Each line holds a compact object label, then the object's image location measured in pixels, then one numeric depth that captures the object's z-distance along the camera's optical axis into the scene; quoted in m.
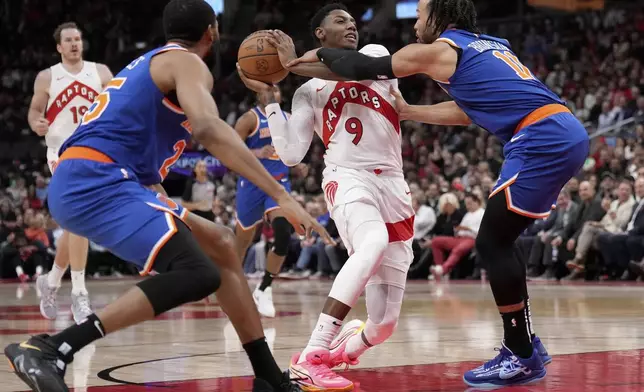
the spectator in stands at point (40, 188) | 21.88
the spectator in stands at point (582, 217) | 14.64
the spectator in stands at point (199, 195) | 14.76
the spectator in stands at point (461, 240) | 15.80
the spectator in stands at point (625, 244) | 13.70
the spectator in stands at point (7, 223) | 18.44
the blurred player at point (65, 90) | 8.59
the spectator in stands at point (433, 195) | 17.11
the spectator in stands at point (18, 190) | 22.38
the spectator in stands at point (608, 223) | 14.20
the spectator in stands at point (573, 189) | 15.37
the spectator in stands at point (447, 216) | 16.30
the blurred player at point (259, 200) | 9.66
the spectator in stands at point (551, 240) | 15.09
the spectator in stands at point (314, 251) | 17.64
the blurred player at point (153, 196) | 3.87
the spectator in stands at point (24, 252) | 17.97
